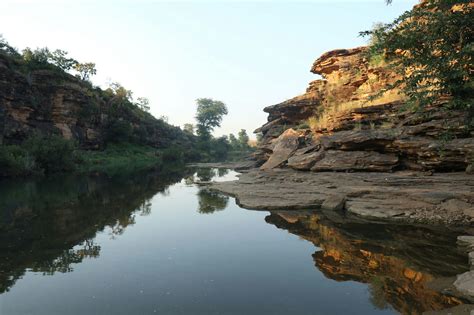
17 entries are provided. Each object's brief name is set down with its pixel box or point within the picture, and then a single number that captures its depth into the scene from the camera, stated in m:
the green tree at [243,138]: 124.12
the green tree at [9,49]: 40.48
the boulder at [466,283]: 5.24
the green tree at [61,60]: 47.05
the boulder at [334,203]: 12.62
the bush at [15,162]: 23.88
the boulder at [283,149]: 23.77
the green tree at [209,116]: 101.62
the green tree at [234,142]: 116.09
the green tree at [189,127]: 127.46
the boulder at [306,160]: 19.38
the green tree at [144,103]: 82.26
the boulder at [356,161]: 15.78
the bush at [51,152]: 28.50
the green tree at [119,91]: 58.37
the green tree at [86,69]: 54.69
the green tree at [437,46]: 9.19
